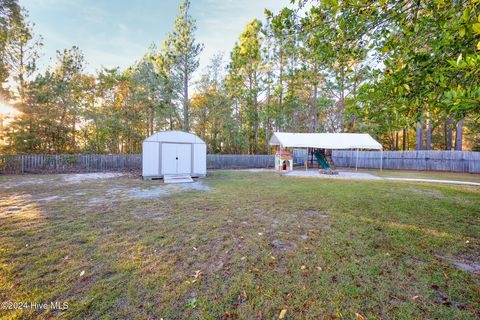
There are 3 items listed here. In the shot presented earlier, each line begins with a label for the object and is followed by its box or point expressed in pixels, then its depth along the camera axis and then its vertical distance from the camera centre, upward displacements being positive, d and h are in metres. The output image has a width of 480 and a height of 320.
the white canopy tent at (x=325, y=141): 13.84 +1.25
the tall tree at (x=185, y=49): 15.98 +9.23
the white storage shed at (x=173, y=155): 9.98 +0.13
